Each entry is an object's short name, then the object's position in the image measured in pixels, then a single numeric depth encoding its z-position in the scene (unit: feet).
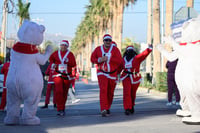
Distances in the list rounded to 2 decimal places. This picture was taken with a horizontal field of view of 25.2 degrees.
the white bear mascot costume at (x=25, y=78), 26.76
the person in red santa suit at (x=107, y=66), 33.30
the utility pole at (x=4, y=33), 105.29
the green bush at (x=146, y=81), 88.22
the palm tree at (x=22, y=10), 118.21
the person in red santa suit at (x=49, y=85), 41.96
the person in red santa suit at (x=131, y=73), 34.81
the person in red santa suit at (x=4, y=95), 37.84
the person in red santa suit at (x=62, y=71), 33.53
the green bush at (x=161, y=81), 70.64
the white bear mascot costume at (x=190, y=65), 25.66
